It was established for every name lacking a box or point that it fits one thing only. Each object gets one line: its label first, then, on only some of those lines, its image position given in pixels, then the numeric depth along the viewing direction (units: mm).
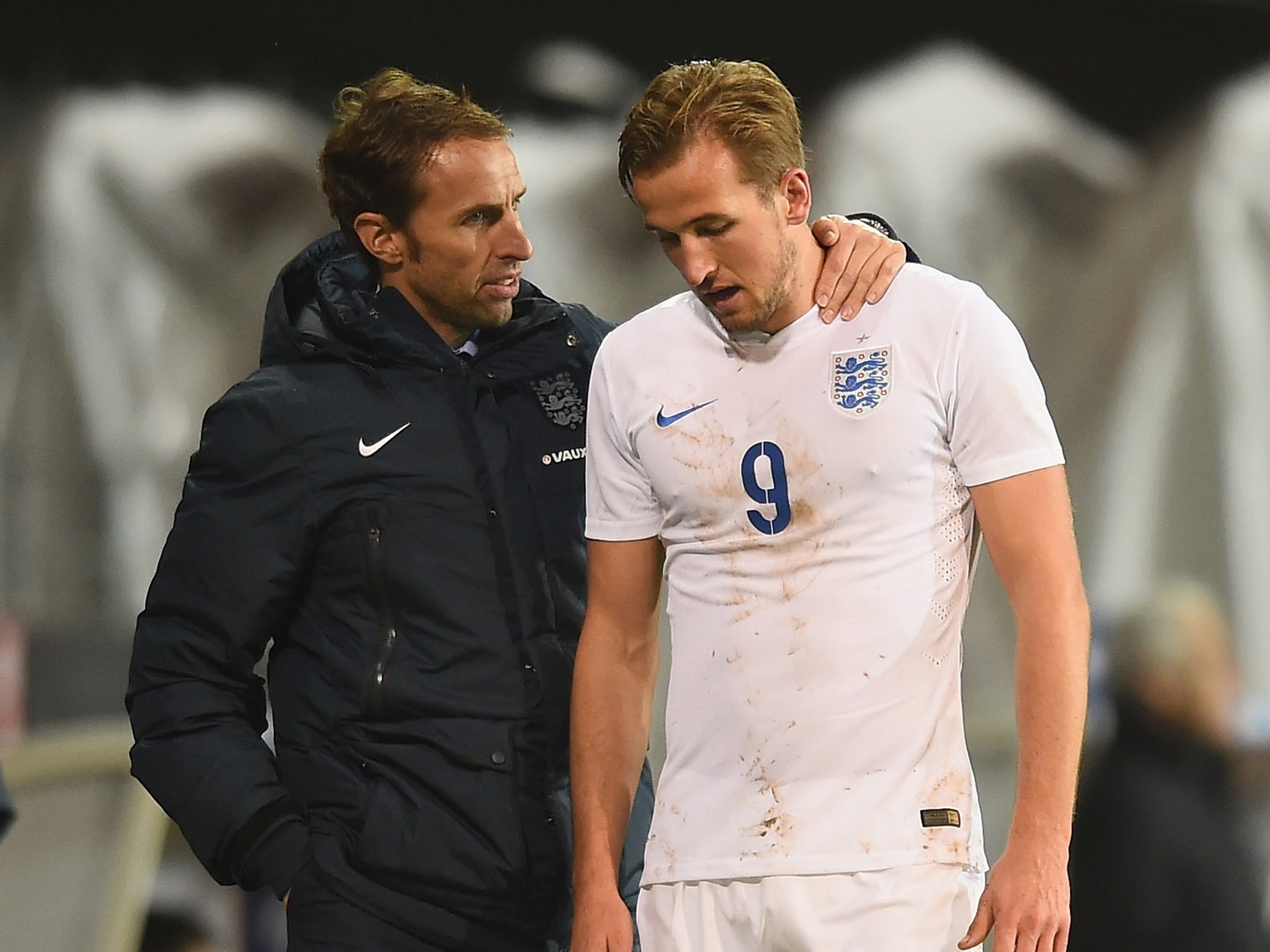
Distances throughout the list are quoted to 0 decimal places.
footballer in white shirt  21228
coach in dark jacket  21466
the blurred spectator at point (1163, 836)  22974
